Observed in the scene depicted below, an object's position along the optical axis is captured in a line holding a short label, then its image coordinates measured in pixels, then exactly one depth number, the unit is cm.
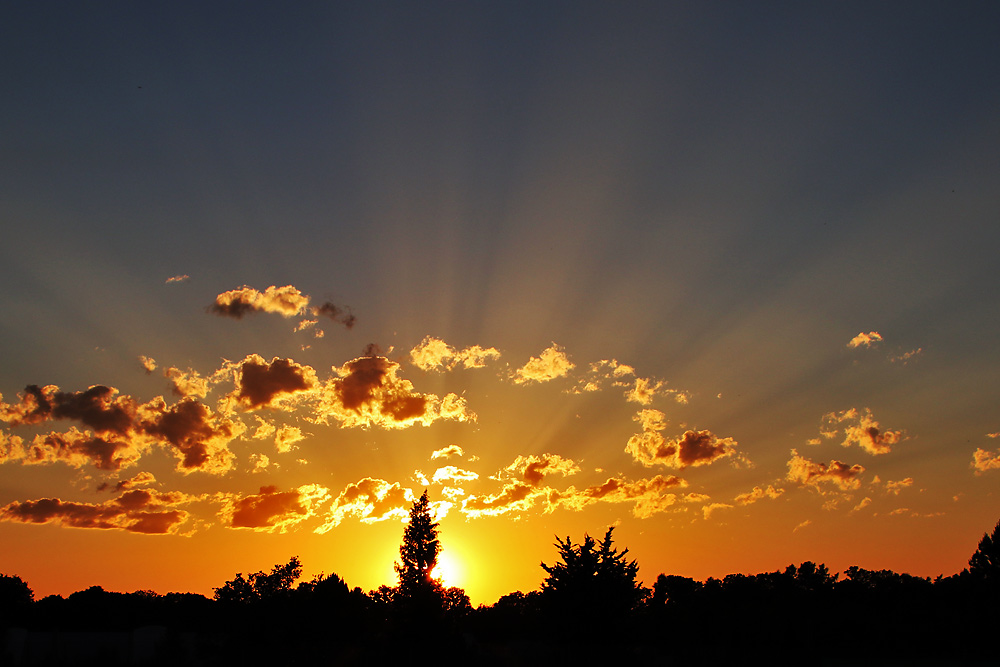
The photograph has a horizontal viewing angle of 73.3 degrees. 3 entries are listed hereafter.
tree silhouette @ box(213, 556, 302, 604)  4909
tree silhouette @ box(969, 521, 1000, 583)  8806
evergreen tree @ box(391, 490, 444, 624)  7049
